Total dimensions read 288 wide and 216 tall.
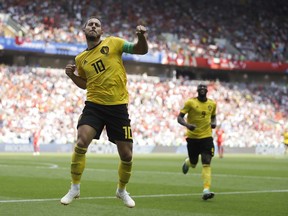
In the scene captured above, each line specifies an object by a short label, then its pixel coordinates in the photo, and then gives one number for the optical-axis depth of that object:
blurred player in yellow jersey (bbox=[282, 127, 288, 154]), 39.38
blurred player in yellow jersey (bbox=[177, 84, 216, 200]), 14.45
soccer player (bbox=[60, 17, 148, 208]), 9.73
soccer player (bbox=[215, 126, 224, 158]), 41.15
